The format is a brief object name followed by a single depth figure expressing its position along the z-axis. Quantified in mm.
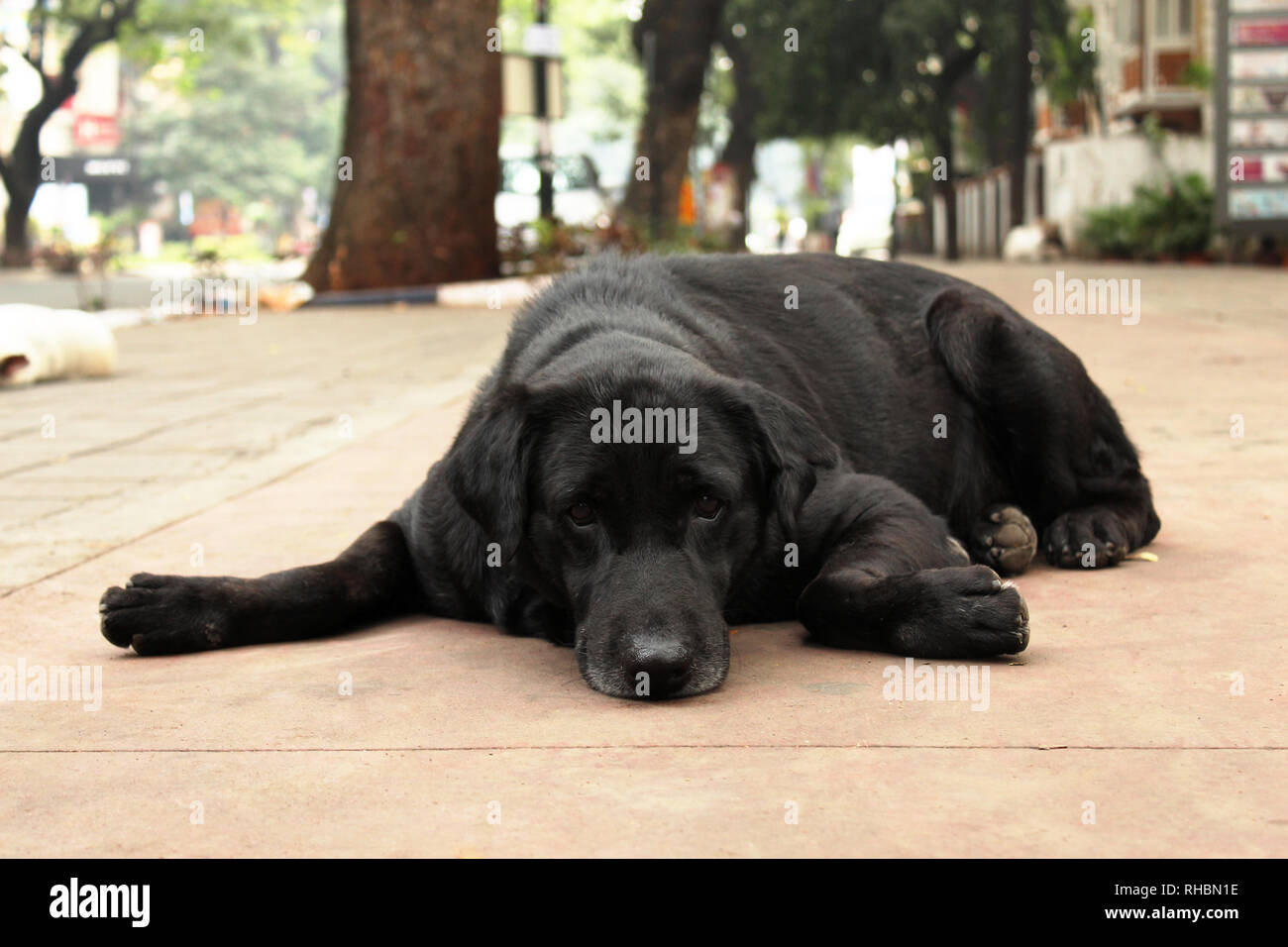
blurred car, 30234
